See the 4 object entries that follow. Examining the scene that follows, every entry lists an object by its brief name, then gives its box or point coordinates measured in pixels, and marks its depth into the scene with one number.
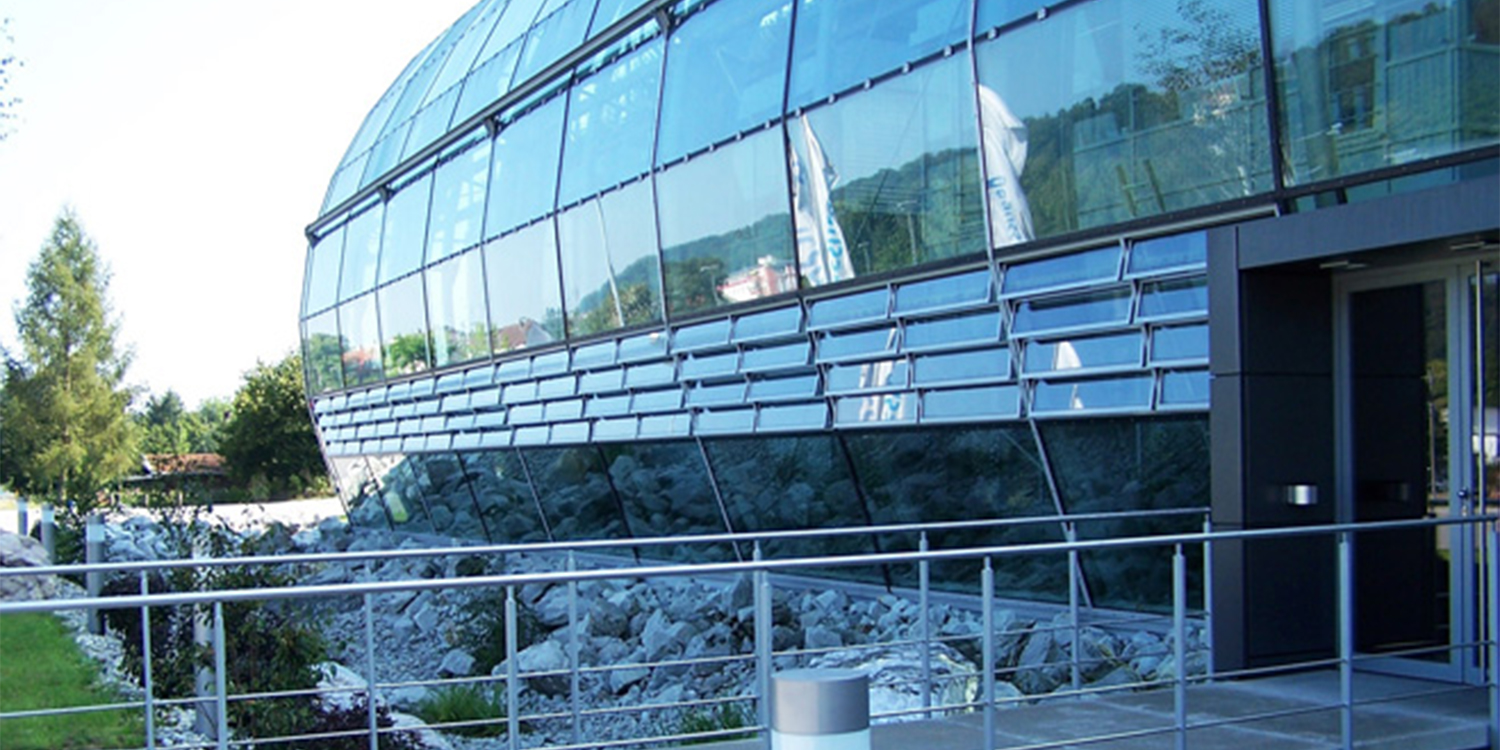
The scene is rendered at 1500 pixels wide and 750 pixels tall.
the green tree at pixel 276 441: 54.53
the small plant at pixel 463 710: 11.82
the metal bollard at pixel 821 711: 3.95
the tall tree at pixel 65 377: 57.97
